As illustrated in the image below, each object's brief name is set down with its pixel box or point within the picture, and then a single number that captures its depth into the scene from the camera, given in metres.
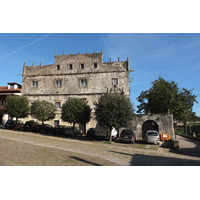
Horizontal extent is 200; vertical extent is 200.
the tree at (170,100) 34.66
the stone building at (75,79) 30.14
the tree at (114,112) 19.28
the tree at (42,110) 24.70
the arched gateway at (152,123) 23.42
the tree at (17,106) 26.05
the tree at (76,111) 22.78
